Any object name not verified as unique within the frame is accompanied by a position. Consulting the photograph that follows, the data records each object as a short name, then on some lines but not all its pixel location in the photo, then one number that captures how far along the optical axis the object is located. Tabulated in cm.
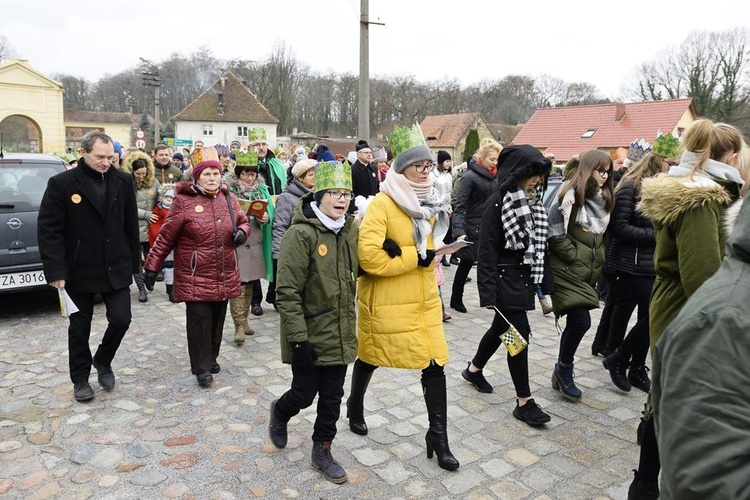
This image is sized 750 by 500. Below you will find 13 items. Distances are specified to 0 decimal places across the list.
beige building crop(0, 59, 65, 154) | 4464
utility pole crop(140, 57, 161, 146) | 3406
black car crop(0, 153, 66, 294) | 702
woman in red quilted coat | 508
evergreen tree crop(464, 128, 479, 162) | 4741
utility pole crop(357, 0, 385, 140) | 1330
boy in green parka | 356
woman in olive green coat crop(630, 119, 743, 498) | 307
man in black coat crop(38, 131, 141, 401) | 465
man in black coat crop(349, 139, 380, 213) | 854
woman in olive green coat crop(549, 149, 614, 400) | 470
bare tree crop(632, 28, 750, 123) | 4231
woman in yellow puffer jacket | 366
